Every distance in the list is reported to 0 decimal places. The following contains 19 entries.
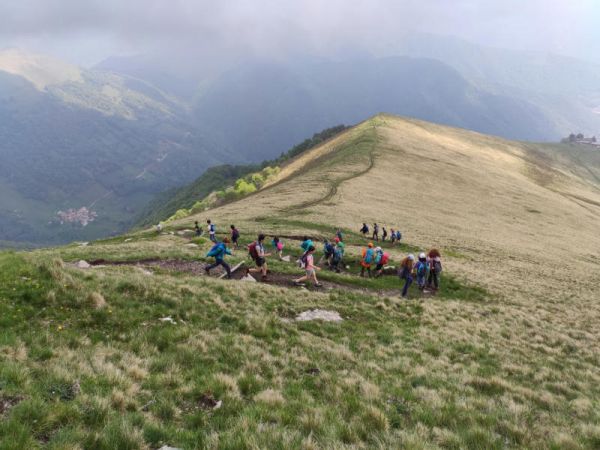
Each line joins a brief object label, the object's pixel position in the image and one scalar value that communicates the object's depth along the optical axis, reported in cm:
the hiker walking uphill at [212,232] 3578
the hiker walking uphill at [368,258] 2748
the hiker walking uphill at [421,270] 2534
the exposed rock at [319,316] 1627
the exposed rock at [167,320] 1274
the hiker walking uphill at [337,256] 2873
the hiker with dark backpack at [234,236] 3395
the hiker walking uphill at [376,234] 4449
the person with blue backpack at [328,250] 2929
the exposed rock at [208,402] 791
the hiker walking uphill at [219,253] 2241
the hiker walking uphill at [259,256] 2219
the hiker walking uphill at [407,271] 2406
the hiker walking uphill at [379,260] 2820
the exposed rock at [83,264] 2364
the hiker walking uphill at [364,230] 4553
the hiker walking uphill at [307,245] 2330
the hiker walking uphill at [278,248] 2982
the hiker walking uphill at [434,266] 2669
